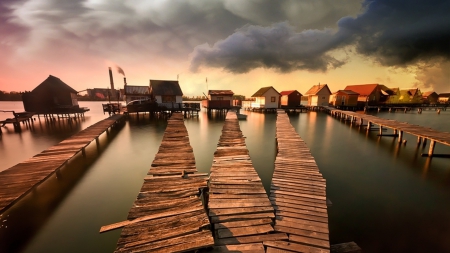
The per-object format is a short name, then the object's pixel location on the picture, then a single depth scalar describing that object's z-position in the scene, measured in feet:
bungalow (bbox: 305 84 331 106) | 170.80
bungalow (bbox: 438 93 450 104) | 278.17
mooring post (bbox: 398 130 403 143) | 62.58
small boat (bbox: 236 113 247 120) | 116.88
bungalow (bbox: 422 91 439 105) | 272.04
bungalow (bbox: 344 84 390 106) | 187.49
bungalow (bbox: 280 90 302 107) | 164.35
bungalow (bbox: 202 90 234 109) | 141.79
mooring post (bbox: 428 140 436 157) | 48.96
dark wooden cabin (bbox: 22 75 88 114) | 110.11
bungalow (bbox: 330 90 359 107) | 172.96
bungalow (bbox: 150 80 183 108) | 131.03
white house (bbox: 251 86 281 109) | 156.10
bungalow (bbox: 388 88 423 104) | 206.69
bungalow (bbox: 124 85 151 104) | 136.34
